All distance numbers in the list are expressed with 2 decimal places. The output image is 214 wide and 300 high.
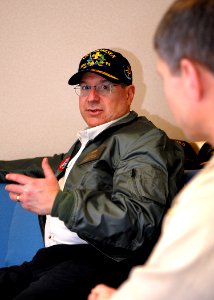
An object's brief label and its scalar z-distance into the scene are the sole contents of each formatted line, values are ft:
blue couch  5.38
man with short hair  1.63
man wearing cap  3.56
